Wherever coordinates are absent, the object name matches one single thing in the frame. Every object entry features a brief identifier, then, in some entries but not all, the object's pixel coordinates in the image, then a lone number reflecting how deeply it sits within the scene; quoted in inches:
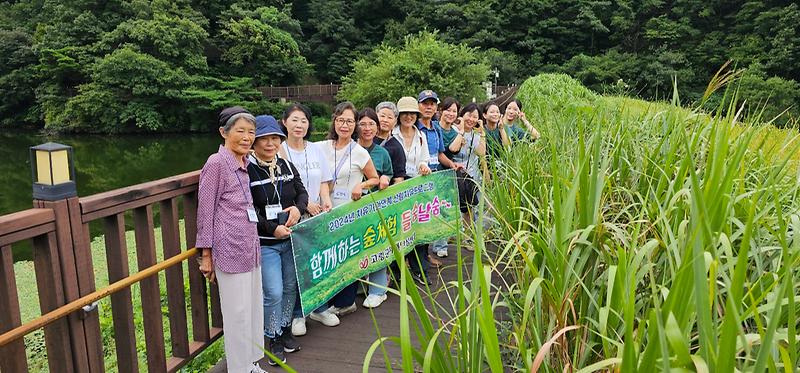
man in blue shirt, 145.9
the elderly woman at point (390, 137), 129.0
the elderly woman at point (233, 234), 81.7
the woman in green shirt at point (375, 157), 119.5
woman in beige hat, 133.6
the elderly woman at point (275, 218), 92.7
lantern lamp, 64.3
